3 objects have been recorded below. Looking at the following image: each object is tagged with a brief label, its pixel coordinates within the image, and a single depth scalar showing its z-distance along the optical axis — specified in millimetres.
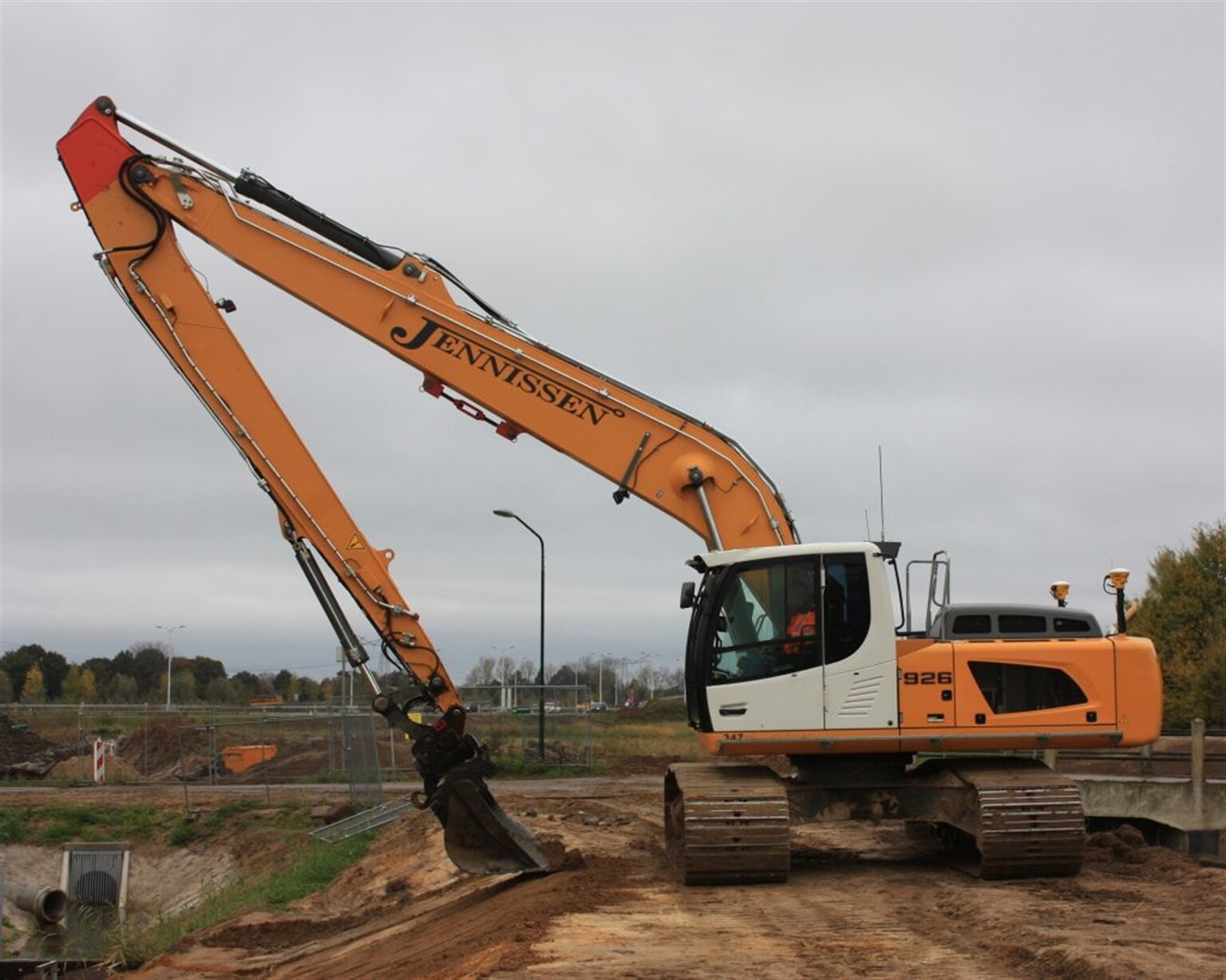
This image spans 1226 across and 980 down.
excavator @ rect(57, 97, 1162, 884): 13492
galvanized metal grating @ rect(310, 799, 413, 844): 25172
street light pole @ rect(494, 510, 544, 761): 36625
